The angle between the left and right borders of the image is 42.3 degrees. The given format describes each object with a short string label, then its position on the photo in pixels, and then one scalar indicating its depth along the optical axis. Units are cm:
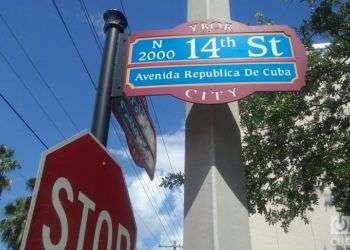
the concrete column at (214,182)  331
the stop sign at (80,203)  149
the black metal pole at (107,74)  284
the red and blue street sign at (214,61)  354
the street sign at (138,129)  324
